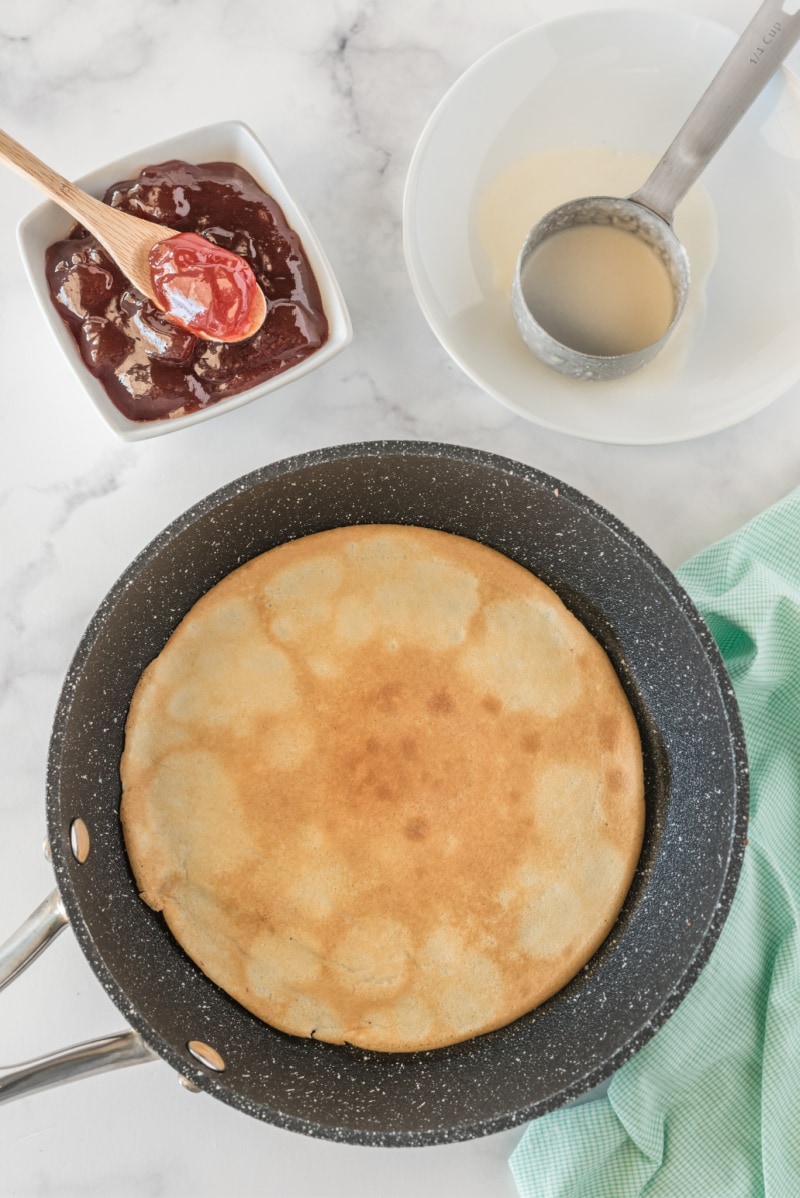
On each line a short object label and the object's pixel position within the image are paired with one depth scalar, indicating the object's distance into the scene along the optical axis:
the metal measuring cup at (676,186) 0.77
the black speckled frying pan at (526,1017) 0.74
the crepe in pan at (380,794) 0.78
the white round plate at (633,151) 0.80
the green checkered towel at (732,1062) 0.78
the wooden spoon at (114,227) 0.76
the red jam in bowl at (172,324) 0.77
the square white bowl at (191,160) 0.77
